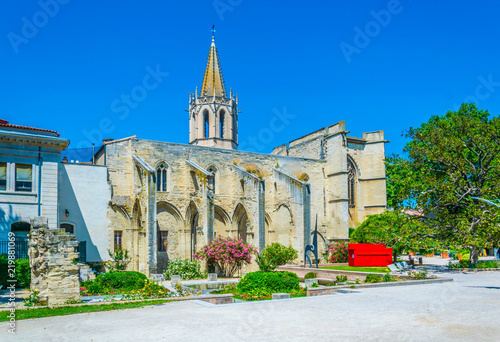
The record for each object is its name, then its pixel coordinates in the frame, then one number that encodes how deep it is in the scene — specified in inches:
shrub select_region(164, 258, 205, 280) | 996.6
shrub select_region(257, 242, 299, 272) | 1097.1
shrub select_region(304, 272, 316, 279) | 837.8
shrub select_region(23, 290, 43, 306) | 505.0
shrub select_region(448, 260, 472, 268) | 983.3
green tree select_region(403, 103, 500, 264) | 935.7
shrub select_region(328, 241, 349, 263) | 1301.7
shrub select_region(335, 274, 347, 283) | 769.5
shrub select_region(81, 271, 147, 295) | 664.8
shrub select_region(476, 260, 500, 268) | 985.1
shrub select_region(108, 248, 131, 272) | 1045.8
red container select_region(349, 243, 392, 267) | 1095.6
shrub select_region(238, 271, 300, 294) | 634.1
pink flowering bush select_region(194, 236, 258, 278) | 1008.2
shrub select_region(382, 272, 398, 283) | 722.2
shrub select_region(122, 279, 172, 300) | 561.3
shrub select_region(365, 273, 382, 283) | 726.5
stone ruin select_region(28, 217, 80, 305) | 516.1
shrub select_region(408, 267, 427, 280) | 736.3
